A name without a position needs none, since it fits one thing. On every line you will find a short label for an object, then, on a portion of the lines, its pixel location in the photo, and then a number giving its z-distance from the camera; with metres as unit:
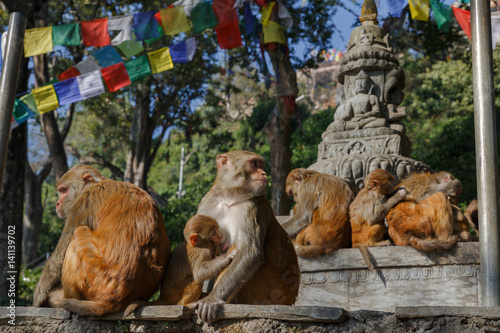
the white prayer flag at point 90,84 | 7.74
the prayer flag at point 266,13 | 9.05
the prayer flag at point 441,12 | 7.89
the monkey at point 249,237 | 3.12
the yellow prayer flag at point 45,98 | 7.59
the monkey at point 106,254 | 2.92
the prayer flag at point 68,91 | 7.69
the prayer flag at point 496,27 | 7.03
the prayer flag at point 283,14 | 9.08
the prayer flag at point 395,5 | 8.20
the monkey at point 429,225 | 4.49
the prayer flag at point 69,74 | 7.80
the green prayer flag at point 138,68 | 8.01
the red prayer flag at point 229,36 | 8.57
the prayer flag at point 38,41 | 7.24
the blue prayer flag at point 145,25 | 7.94
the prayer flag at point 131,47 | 8.23
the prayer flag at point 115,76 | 7.95
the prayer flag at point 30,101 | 7.59
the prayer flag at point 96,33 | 7.82
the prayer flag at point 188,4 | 8.10
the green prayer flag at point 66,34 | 7.46
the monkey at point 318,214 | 4.83
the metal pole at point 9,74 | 3.84
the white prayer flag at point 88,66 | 7.83
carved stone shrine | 5.57
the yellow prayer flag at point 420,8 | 7.94
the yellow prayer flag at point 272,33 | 9.25
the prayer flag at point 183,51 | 8.27
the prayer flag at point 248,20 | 9.42
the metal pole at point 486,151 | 3.17
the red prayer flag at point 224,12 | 8.35
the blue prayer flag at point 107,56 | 7.81
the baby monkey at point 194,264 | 3.13
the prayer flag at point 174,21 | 8.00
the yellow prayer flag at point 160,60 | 8.08
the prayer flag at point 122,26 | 7.86
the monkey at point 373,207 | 4.73
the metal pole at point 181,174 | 21.74
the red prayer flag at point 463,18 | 7.71
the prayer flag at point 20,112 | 7.57
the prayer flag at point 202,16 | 8.16
